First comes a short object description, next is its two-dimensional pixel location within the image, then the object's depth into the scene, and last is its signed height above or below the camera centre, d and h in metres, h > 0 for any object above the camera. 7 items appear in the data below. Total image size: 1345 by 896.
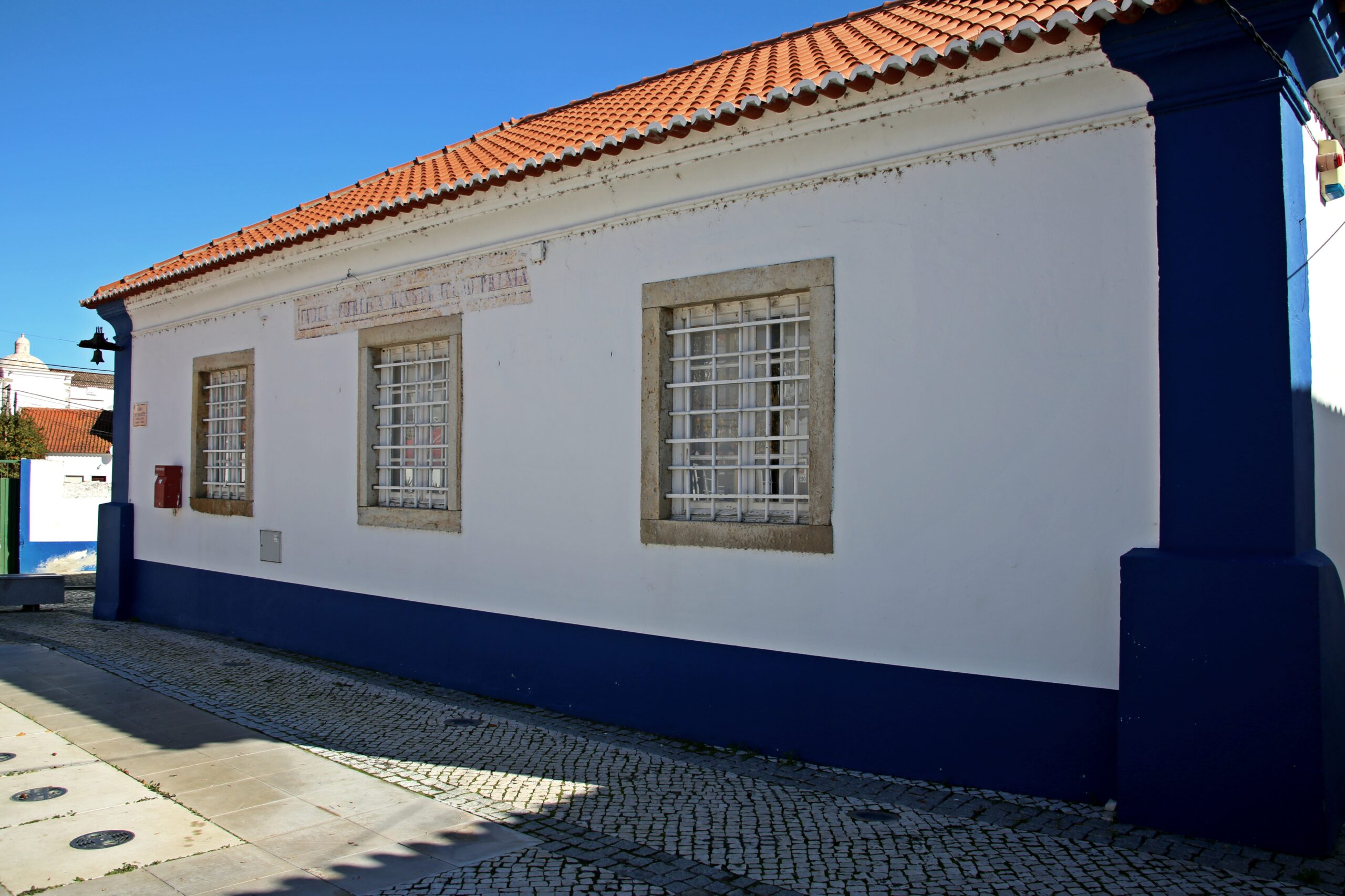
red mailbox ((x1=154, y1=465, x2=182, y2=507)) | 10.35 -0.17
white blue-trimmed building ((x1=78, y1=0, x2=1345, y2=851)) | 4.04 +0.33
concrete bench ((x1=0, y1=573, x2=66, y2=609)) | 11.80 -1.46
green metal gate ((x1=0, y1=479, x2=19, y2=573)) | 15.30 -0.88
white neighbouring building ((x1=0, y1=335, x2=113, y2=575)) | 18.70 +0.19
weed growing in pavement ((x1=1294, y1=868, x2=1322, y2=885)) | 3.59 -1.47
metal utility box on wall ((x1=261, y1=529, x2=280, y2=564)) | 9.09 -0.70
